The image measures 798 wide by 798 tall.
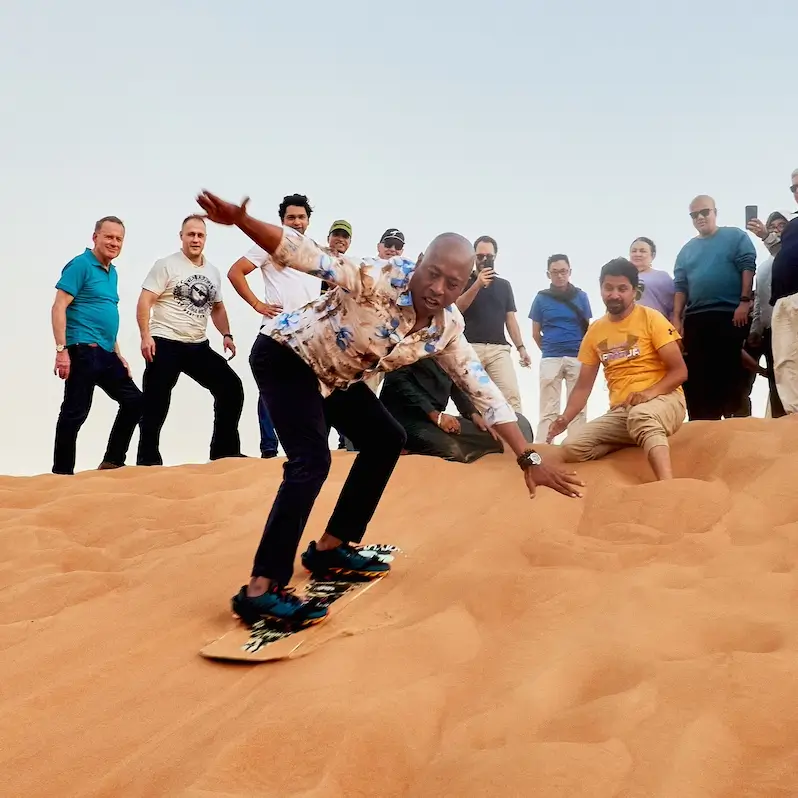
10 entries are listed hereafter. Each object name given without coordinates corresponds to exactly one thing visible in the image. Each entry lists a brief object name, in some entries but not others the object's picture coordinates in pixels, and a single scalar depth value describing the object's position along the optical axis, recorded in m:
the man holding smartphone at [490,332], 6.36
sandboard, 2.63
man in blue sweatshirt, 5.87
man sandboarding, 2.80
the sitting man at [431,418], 5.51
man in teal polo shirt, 5.42
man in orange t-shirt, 4.74
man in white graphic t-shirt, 5.58
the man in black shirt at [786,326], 5.05
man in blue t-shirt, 7.00
